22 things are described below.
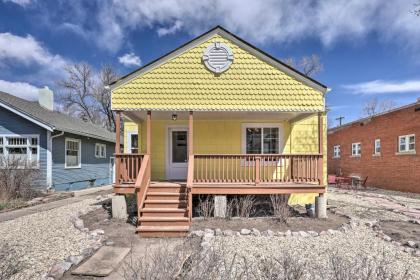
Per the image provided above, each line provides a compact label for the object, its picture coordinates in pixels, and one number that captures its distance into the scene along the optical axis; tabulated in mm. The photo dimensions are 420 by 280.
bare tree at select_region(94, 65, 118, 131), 37594
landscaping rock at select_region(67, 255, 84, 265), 5160
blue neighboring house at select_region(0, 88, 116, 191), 13891
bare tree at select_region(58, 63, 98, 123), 38281
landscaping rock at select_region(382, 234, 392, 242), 6582
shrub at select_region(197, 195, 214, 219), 8516
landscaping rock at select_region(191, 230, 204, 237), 6897
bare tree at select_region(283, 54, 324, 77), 34031
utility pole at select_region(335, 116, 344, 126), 34781
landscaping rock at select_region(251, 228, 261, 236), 7031
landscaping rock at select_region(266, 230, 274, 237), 7002
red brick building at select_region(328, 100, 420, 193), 14430
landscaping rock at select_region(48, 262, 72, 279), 4642
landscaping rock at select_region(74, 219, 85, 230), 7466
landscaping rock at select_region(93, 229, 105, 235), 6999
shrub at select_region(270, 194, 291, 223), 8117
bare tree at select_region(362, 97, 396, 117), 49781
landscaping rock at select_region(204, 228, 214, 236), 6986
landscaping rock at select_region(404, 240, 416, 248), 6123
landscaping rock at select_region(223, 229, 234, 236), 6962
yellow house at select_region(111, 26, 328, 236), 8648
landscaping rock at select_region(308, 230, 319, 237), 6971
